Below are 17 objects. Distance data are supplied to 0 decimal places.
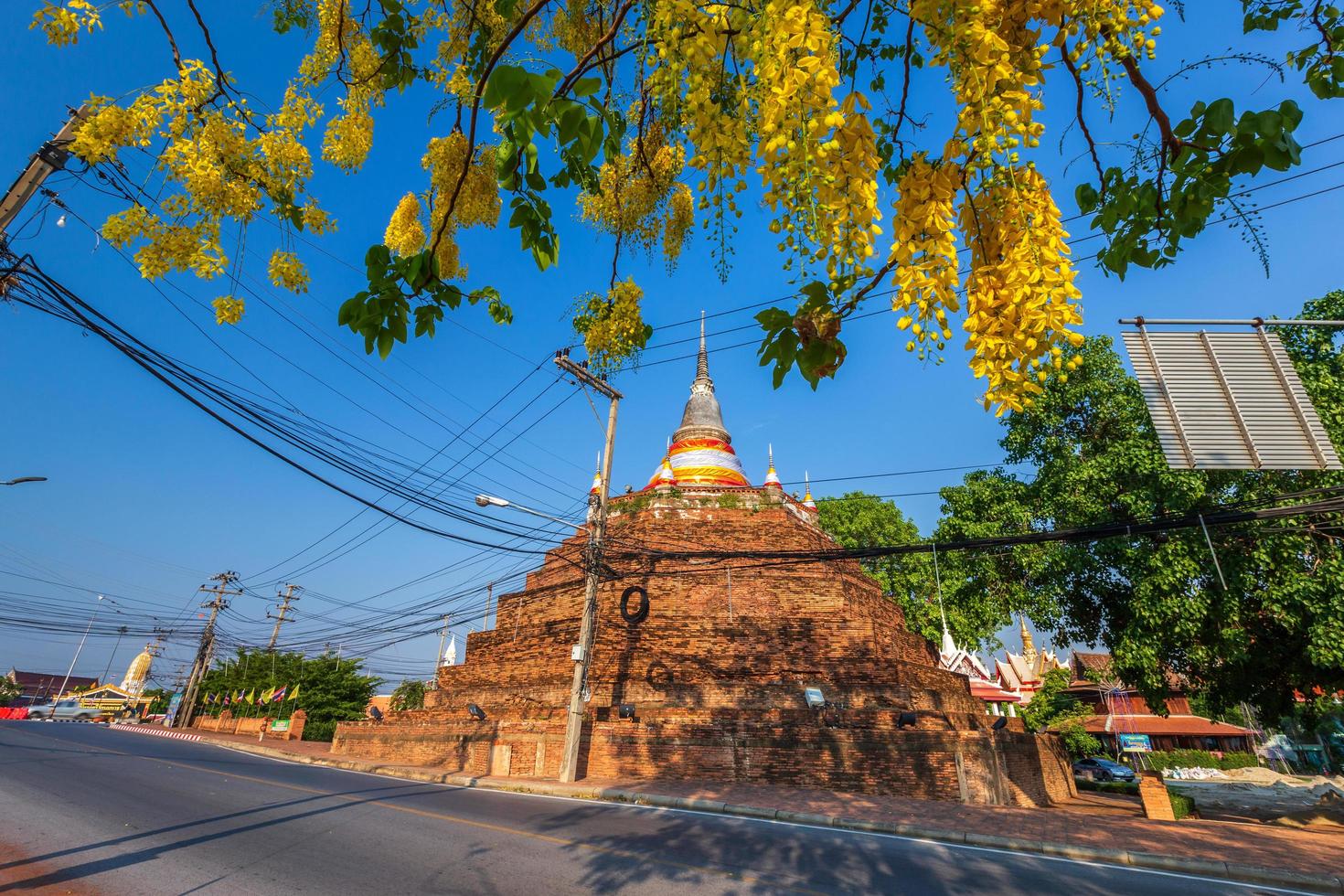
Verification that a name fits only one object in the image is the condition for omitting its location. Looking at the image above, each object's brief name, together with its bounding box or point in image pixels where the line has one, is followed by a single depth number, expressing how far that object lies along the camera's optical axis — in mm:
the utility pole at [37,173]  4371
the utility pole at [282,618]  37906
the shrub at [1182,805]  13877
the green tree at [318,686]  30469
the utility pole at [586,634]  13266
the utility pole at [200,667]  38688
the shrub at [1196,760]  33219
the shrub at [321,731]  29172
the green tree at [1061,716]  27594
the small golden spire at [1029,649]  47856
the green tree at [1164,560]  11930
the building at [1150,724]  32281
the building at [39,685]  74112
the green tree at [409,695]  32062
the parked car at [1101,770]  27469
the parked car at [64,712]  46934
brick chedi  12922
